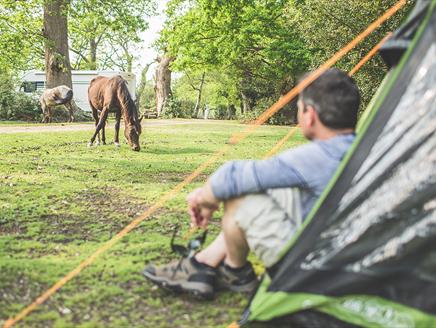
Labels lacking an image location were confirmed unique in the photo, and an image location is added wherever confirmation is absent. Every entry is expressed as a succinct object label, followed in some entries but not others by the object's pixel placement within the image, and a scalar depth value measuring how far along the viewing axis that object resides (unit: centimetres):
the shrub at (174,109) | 3481
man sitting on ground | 240
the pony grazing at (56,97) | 2089
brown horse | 1045
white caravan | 3073
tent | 216
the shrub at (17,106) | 2384
